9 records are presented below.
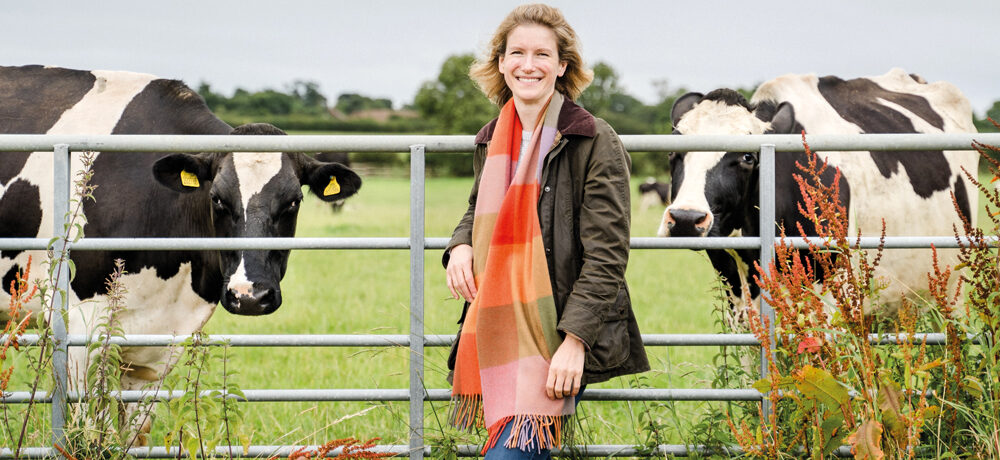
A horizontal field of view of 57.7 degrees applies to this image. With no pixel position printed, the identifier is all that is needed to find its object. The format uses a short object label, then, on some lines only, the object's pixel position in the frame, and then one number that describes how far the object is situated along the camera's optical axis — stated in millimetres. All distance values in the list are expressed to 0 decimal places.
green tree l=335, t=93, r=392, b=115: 89562
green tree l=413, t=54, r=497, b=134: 80312
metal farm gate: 3371
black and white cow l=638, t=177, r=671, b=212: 27970
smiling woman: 2666
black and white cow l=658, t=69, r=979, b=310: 4961
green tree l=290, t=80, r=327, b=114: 81250
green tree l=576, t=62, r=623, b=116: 79250
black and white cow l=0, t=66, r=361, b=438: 4492
